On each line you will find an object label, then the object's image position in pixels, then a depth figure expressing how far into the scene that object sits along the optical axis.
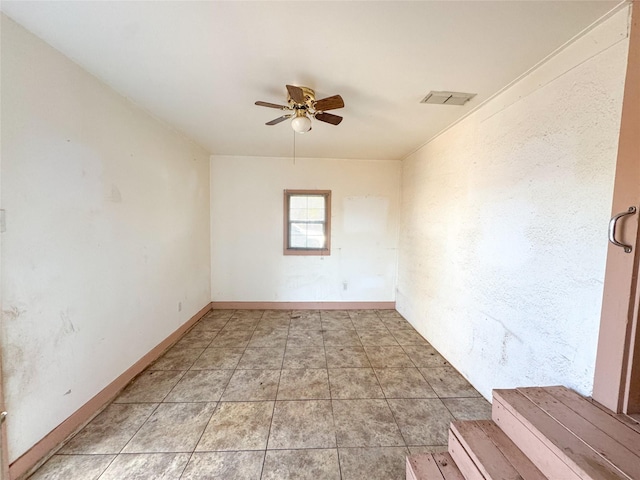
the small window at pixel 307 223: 4.38
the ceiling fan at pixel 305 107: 1.86
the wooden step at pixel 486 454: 1.08
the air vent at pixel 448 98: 2.08
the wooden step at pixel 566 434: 0.92
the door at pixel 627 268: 1.15
